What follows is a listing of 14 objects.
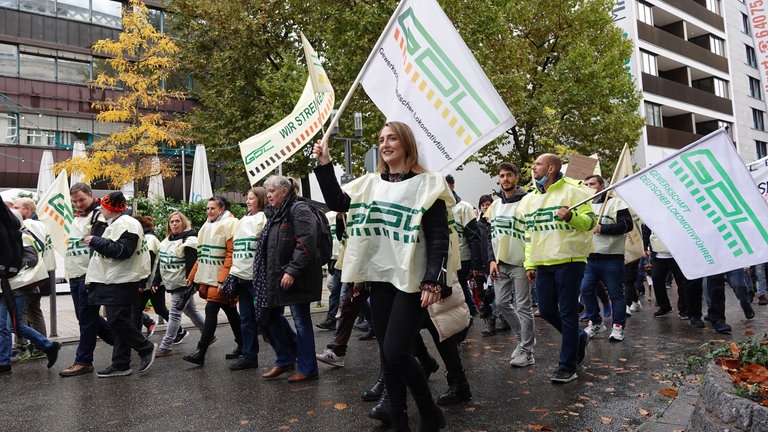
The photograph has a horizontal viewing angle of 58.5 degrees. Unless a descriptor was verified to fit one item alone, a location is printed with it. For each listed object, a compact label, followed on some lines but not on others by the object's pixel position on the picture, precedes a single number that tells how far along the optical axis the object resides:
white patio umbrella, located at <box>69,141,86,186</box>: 21.75
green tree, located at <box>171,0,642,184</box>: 24.02
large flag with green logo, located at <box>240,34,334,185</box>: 7.31
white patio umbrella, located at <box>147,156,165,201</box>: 23.05
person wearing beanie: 6.75
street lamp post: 16.85
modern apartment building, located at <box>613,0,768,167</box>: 39.84
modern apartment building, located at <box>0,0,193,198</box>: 31.34
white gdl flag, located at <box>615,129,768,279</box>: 4.85
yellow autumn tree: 24.55
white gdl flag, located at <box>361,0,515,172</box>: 4.61
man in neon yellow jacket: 5.84
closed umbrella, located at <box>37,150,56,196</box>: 18.51
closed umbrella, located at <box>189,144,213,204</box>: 20.59
